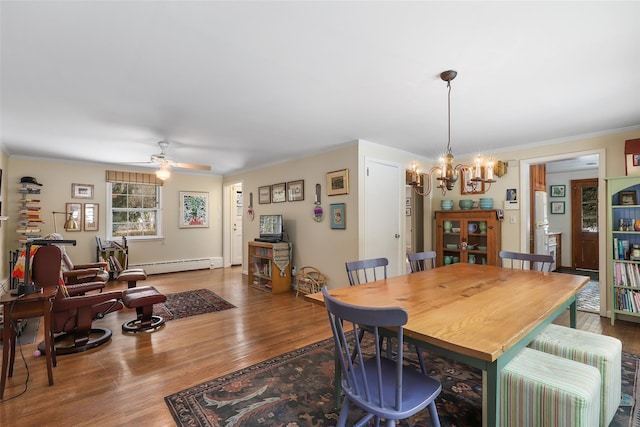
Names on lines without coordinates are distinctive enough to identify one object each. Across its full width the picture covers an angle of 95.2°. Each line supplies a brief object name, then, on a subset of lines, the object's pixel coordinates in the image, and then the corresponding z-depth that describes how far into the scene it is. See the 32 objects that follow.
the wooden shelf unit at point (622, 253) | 3.31
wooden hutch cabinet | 4.42
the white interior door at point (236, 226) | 7.50
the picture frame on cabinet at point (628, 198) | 3.41
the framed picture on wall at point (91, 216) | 5.61
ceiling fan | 3.89
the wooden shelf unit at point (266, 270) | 4.95
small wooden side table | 2.03
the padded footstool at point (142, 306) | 3.14
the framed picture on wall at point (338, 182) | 4.25
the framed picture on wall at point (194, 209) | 6.71
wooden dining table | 1.23
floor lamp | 5.31
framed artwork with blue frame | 4.30
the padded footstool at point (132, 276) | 3.90
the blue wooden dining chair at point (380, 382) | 1.19
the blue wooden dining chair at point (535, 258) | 2.86
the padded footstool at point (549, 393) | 1.37
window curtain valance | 5.85
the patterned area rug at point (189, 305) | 3.79
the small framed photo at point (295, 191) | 5.03
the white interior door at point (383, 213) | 4.27
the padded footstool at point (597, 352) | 1.71
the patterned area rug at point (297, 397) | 1.81
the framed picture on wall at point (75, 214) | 5.41
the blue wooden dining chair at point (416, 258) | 3.00
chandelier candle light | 2.21
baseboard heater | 6.25
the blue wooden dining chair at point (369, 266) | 2.10
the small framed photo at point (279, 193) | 5.42
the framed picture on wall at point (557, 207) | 6.52
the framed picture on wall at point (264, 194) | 5.82
